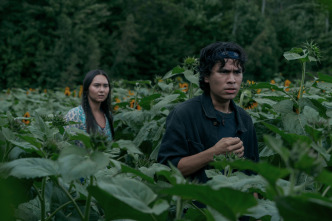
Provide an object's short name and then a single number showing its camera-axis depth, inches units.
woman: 160.6
